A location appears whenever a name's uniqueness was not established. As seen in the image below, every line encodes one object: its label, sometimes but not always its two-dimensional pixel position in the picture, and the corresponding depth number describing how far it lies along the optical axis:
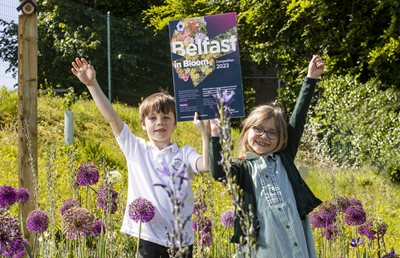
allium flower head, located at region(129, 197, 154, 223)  2.58
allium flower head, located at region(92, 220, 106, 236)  3.10
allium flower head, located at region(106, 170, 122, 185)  4.16
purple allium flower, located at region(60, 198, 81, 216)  3.02
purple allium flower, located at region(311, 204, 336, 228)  3.41
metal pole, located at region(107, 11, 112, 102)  11.79
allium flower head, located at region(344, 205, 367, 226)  3.34
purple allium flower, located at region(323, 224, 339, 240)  3.46
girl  2.87
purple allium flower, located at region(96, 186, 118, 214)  2.99
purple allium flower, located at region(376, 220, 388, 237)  3.37
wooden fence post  4.03
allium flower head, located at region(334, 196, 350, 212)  3.45
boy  3.02
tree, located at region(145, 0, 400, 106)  12.33
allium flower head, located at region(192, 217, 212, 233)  2.83
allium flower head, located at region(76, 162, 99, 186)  3.17
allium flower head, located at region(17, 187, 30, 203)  3.07
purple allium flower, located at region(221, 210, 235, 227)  3.21
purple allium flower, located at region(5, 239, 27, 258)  2.21
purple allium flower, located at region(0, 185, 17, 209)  2.92
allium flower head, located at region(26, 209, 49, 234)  2.91
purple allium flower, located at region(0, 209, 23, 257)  2.17
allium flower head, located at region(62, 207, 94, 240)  2.69
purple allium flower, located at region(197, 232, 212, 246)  3.02
